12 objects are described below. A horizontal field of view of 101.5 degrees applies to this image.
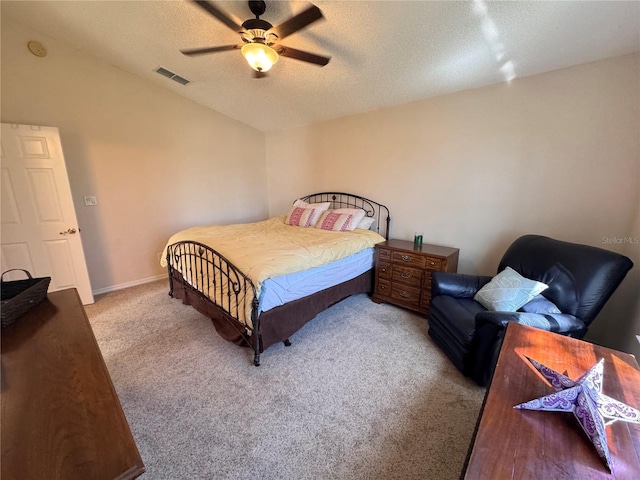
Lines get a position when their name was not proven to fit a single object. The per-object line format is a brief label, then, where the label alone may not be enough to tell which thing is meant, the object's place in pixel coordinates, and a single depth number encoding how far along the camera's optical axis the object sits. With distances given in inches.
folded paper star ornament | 35.1
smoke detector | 108.3
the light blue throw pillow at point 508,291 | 77.9
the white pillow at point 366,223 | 144.0
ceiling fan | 66.7
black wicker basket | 48.4
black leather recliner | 70.1
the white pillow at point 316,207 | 152.6
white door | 103.4
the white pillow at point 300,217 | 152.4
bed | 83.4
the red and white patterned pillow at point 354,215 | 140.2
